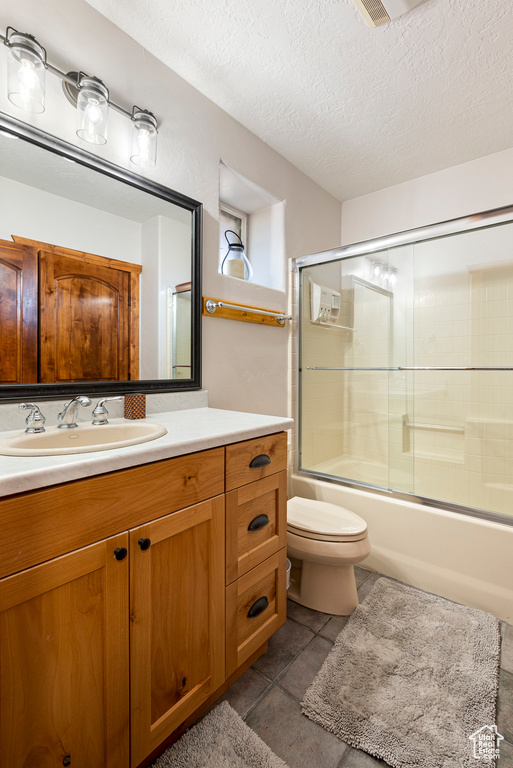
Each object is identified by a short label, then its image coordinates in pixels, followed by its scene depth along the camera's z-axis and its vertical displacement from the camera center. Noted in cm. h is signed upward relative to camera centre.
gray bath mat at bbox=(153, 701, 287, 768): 99 -104
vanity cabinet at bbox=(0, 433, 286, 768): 69 -53
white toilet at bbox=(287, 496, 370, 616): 155 -74
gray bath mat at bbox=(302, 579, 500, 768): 106 -104
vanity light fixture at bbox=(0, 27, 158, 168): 109 +95
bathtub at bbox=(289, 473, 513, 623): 164 -82
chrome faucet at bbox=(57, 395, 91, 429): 114 -11
